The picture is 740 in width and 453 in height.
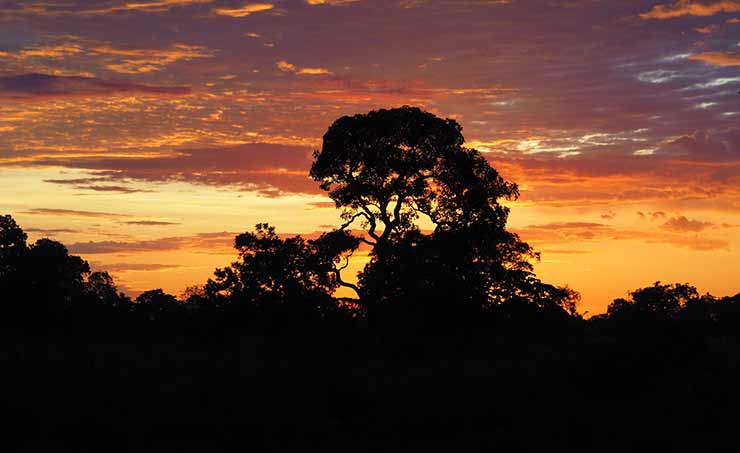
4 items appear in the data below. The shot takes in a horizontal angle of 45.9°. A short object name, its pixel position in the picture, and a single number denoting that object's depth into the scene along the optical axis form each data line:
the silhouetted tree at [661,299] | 89.06
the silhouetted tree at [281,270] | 50.88
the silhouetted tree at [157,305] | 62.57
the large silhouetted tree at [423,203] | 47.44
